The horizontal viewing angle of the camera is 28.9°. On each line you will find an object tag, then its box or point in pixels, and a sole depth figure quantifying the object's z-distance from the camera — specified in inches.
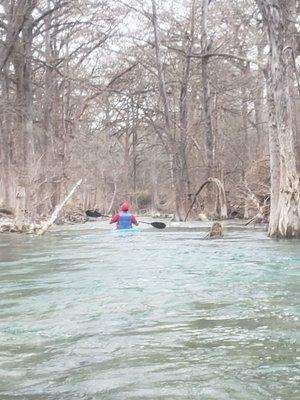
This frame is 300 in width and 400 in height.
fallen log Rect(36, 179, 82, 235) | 759.8
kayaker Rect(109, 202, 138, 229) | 729.0
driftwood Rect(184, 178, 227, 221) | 1064.2
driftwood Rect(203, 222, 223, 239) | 657.6
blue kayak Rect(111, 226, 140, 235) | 717.3
